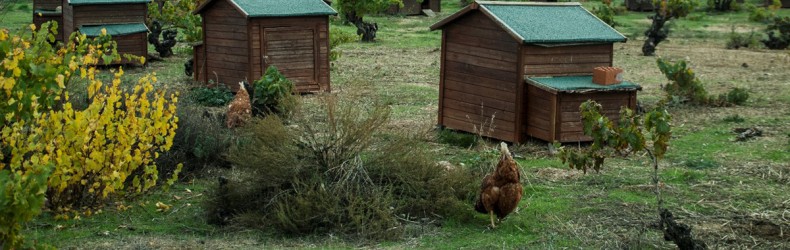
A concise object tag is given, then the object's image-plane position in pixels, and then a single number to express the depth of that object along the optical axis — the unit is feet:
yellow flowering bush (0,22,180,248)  29.14
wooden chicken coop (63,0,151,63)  73.20
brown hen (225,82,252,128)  49.14
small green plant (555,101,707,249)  32.40
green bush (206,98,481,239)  33.83
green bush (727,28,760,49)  88.48
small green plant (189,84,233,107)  60.49
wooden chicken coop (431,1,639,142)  46.11
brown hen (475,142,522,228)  33.65
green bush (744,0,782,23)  106.93
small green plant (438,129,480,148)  48.60
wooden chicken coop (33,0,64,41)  80.28
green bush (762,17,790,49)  88.07
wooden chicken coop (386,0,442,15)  117.39
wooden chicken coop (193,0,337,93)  61.26
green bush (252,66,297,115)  52.85
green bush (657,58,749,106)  60.18
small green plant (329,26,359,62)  72.54
